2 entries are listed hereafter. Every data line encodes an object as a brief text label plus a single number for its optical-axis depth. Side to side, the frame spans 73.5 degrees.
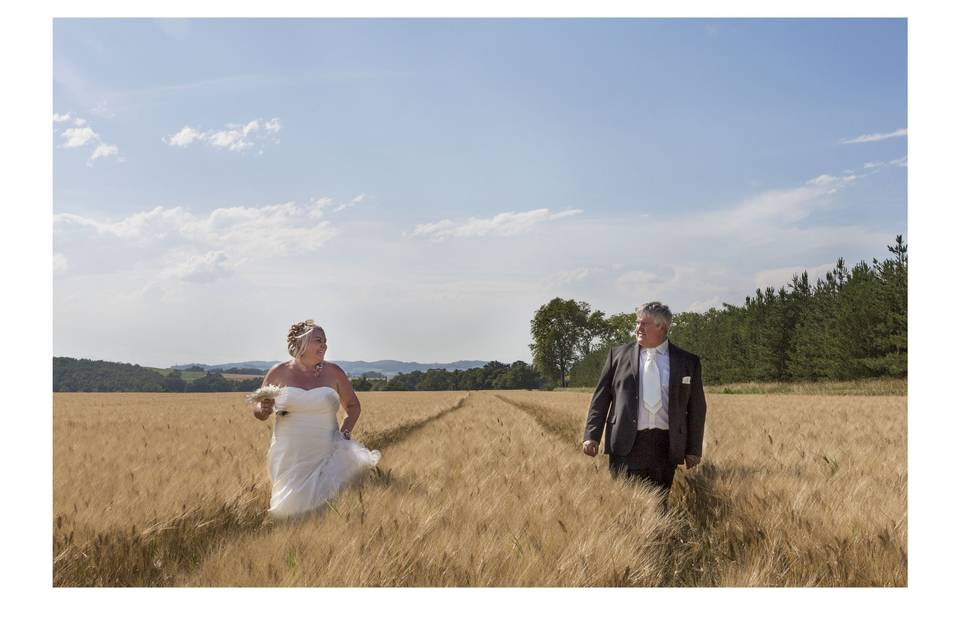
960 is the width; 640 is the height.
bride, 5.14
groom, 4.66
